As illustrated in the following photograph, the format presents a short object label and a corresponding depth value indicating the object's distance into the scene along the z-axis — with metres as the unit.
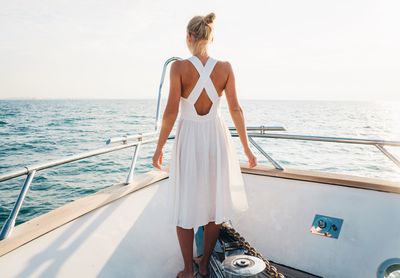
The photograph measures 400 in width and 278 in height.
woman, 1.65
